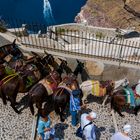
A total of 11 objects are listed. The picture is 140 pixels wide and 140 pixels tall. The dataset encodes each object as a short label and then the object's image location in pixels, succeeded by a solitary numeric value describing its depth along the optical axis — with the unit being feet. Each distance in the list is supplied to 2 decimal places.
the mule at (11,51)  21.68
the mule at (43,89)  19.30
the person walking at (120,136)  16.19
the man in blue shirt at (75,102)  19.04
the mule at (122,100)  19.95
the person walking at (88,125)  17.34
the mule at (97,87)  20.56
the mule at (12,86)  19.63
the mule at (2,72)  20.58
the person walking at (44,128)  17.41
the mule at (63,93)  19.22
